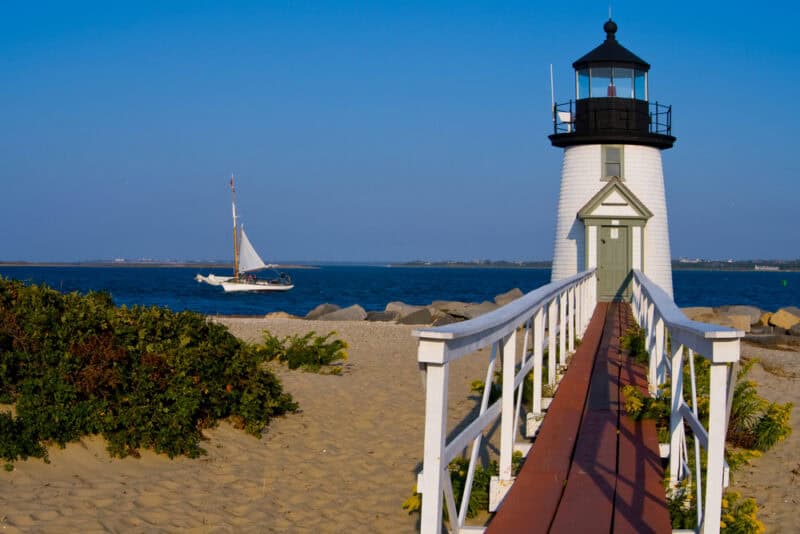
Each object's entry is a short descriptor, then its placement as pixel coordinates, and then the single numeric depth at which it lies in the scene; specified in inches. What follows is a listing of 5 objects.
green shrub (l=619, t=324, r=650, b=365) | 401.0
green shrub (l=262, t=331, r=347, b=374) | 535.2
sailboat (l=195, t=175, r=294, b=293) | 2982.3
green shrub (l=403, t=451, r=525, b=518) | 238.7
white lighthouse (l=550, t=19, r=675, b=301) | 784.9
